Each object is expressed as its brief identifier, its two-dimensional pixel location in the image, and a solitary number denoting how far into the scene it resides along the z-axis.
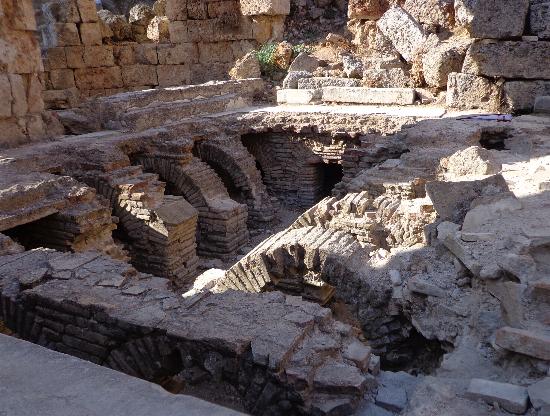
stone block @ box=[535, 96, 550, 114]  8.14
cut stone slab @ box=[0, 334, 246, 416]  1.40
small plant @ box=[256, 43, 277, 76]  12.47
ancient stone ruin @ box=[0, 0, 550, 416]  2.60
